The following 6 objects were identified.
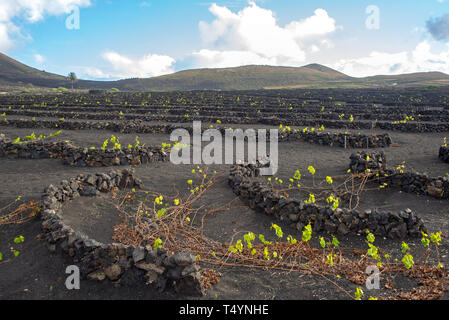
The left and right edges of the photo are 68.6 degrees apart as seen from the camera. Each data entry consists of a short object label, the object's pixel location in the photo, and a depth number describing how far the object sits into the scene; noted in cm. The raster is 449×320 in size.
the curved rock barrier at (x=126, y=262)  505
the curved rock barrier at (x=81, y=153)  1295
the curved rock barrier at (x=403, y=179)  955
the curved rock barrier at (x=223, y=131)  1716
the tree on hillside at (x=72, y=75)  8464
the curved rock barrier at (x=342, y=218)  720
